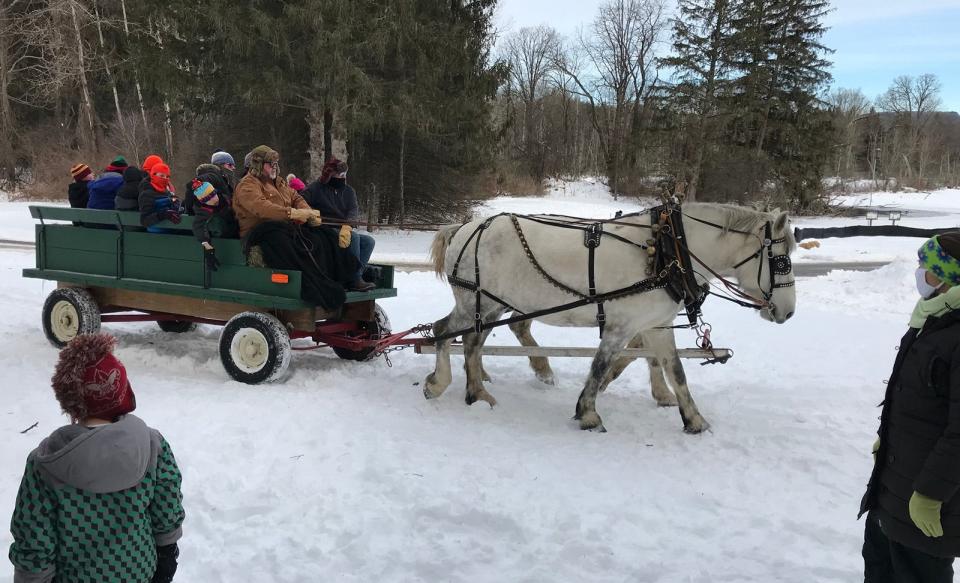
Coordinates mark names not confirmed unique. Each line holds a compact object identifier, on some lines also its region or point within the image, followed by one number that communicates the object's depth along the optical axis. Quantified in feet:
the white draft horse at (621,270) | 16.07
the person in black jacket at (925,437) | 7.11
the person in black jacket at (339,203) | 20.86
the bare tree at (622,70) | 123.24
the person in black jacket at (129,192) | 21.63
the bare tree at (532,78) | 143.84
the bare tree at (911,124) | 189.82
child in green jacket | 6.21
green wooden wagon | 18.94
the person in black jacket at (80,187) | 24.52
